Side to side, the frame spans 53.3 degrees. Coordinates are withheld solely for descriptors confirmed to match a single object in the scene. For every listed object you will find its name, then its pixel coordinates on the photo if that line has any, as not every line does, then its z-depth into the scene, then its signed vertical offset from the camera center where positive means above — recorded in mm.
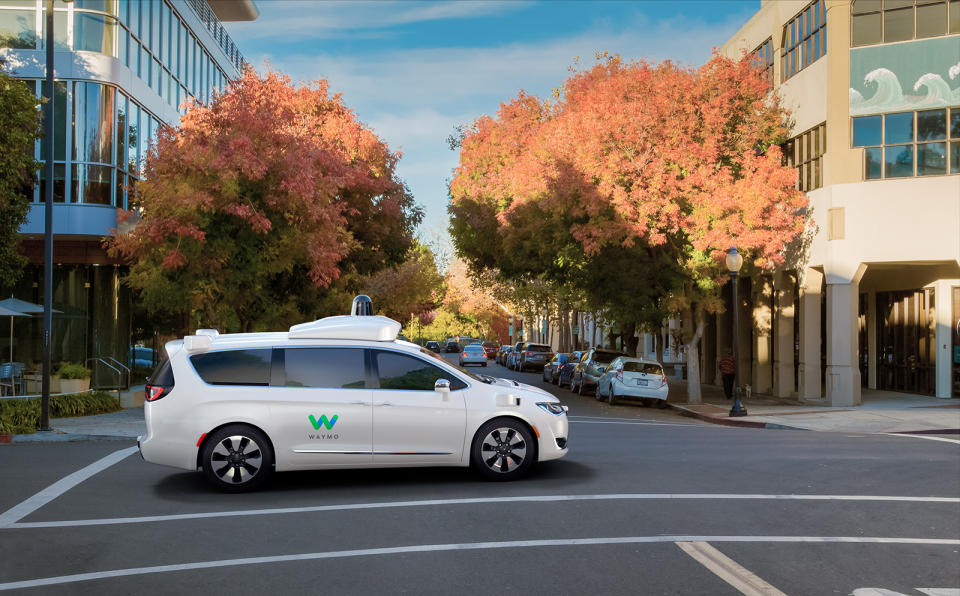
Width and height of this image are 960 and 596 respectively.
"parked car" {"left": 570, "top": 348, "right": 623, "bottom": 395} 32469 -1555
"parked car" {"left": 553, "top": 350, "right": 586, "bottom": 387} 37656 -1872
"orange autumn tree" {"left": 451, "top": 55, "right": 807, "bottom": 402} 26203 +4113
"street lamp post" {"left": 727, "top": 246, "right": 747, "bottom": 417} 23495 -182
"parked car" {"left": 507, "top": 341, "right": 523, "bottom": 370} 56812 -2042
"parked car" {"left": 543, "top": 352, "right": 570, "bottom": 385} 41438 -1933
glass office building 26359 +5147
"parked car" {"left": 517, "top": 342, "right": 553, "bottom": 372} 53094 -1840
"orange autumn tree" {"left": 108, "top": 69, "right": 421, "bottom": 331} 20203 +2349
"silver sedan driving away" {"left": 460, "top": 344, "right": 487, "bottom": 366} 56938 -1944
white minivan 10382 -964
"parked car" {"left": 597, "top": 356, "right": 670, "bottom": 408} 27641 -1674
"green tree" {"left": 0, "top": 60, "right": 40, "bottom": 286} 19375 +3377
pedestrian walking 30750 -1497
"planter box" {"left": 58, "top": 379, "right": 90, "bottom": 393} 24172 -1659
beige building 25844 +4186
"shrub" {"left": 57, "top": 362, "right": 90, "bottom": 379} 24766 -1312
